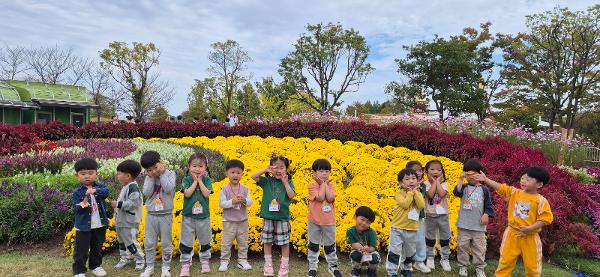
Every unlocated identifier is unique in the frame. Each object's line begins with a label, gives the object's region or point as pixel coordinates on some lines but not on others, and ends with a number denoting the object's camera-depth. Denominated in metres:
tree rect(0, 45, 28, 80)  37.02
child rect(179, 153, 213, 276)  4.25
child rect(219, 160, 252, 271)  4.35
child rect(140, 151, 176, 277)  4.19
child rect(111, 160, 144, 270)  4.23
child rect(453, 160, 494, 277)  4.36
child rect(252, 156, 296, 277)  4.39
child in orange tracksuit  3.84
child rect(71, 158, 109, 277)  4.09
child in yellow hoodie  4.12
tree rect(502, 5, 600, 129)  23.83
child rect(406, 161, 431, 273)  4.38
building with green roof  25.14
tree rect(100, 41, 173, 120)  33.50
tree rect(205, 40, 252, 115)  35.81
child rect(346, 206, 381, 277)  4.02
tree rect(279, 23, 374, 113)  30.22
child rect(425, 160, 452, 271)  4.47
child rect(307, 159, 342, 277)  4.26
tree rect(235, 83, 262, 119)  38.66
